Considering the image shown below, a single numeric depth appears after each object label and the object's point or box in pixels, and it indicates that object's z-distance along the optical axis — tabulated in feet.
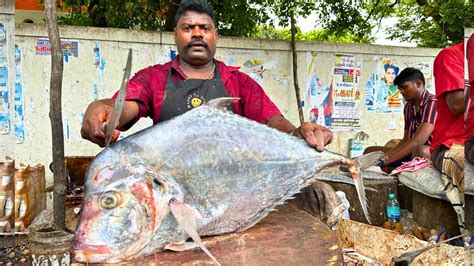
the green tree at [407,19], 22.21
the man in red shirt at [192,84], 8.67
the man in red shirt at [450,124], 10.80
